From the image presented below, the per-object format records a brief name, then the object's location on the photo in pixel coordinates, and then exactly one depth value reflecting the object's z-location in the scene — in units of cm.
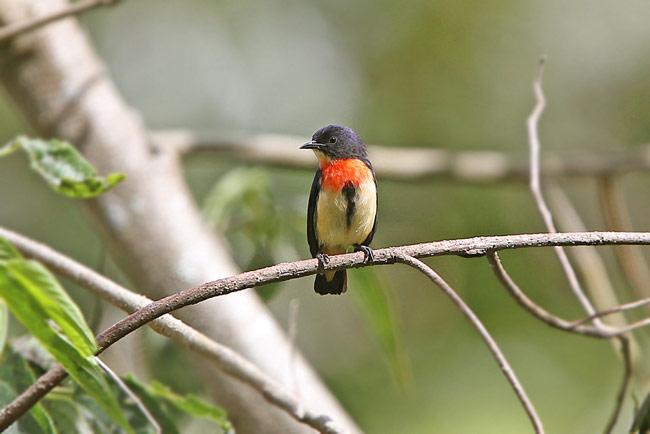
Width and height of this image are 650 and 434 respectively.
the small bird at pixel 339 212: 724
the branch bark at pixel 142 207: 618
